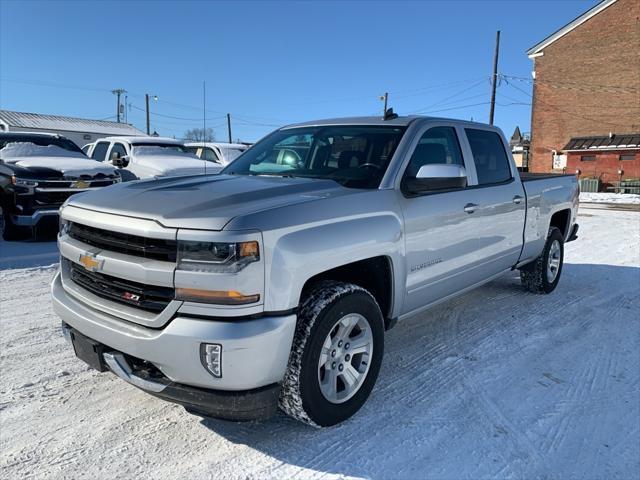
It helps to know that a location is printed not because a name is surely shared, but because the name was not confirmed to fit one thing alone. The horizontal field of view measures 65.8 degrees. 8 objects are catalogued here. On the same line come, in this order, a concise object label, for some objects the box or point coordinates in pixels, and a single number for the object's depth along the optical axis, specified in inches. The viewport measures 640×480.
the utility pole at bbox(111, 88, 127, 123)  2940.5
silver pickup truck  96.1
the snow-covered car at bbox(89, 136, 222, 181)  409.1
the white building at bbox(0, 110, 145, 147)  1836.9
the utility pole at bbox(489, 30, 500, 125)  1112.2
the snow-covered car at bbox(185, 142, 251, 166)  509.0
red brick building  1240.8
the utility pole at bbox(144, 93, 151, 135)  2027.8
